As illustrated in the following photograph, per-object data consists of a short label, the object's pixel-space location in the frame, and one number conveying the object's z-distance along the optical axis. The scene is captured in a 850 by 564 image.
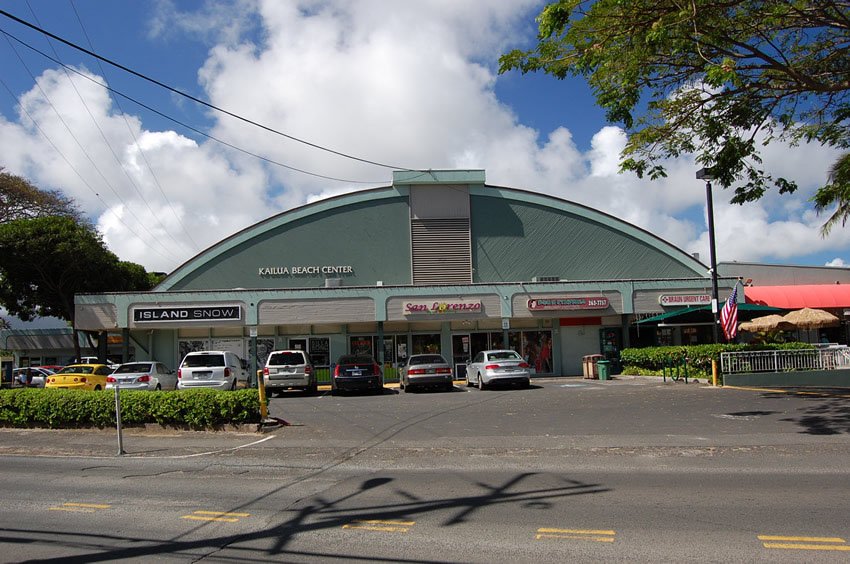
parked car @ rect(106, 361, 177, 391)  20.97
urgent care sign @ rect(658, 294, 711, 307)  31.44
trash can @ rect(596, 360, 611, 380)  27.69
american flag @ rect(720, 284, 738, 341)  23.06
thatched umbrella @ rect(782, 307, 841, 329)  25.92
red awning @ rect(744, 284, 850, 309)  33.34
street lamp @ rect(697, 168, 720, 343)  24.36
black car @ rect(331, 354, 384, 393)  22.89
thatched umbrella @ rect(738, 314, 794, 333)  26.88
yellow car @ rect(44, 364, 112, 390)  23.92
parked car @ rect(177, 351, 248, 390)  20.53
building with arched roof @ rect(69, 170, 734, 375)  30.67
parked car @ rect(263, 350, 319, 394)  23.06
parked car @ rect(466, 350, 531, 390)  23.23
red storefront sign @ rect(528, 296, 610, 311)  30.94
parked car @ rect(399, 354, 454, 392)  23.42
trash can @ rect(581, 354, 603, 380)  28.88
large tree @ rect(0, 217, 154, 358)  33.59
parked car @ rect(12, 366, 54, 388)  33.97
